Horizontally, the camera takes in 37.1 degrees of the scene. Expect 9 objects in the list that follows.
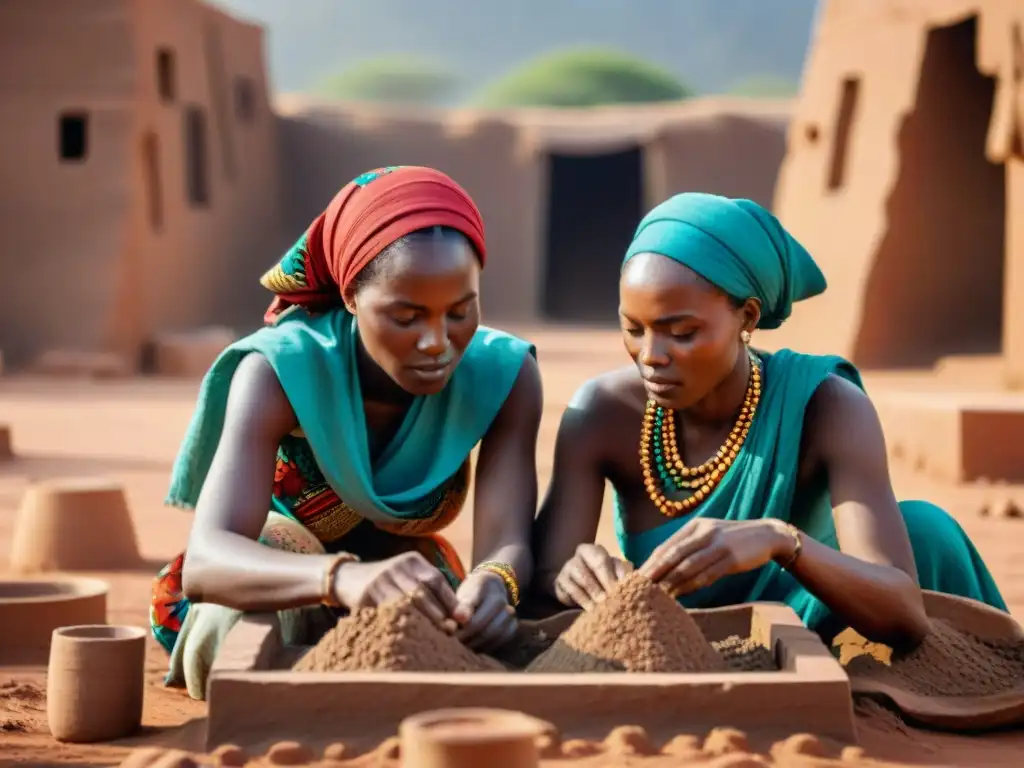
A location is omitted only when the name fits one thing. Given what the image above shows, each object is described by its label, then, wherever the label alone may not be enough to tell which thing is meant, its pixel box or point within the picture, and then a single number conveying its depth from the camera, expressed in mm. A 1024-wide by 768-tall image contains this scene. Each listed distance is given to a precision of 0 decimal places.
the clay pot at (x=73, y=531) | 5707
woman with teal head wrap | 3104
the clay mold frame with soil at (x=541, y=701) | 2600
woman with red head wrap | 3078
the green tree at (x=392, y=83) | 69938
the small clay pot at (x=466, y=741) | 2088
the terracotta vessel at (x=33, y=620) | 4090
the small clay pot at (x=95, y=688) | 3150
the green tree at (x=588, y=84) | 49656
